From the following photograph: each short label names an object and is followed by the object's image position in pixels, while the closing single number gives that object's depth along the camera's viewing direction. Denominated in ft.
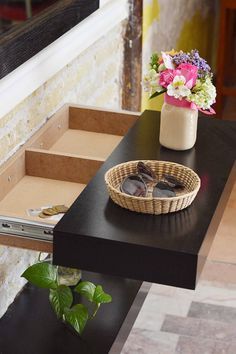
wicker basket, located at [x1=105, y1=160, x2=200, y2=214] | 8.52
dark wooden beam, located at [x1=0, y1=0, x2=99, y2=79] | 9.85
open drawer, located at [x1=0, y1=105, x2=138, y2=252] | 9.01
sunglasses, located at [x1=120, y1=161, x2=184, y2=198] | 8.82
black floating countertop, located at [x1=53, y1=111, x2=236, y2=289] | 8.11
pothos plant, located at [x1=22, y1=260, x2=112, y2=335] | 10.09
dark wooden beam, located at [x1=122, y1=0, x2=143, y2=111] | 14.54
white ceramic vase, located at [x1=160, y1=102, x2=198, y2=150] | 9.95
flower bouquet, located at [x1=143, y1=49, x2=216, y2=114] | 9.55
